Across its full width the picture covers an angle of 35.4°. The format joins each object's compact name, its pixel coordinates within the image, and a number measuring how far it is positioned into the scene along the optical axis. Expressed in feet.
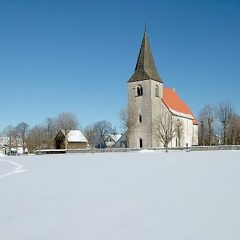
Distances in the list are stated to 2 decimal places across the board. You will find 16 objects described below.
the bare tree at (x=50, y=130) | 365.40
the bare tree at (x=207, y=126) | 279.69
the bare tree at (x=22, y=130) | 418.72
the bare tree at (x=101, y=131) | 391.86
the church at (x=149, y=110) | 264.52
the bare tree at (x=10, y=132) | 417.65
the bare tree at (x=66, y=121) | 314.28
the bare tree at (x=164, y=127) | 250.59
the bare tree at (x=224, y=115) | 268.41
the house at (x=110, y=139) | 414.39
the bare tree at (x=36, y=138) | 336.80
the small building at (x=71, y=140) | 311.27
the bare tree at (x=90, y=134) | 389.60
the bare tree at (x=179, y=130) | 272.10
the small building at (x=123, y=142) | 285.84
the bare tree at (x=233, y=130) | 258.00
